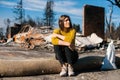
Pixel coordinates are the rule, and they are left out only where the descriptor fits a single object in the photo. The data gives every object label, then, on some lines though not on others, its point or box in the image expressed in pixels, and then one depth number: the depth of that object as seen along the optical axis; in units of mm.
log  2767
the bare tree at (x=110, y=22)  11071
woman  2814
